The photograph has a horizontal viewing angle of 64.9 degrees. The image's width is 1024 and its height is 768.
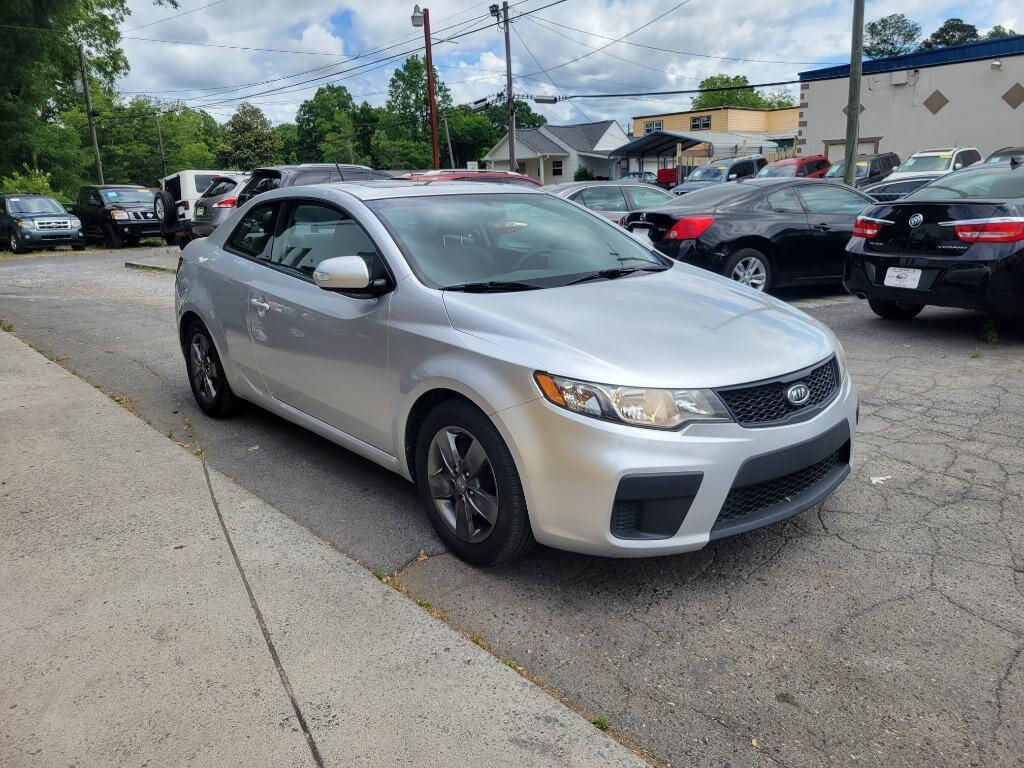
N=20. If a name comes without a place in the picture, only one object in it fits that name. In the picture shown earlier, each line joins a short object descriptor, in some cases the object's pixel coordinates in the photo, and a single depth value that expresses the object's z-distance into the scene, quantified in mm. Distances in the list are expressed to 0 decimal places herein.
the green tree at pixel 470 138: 85500
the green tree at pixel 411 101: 91188
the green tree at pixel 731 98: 104312
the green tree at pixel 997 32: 77000
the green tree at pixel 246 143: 89938
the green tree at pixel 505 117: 92250
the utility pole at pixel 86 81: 32719
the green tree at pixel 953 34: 78556
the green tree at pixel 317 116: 98000
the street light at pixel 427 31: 27891
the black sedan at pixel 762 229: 8281
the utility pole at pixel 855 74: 16656
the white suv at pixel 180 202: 17266
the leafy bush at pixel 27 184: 50941
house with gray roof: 60344
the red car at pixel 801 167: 24250
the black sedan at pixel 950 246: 5984
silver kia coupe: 2746
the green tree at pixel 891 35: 89625
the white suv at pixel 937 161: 21188
